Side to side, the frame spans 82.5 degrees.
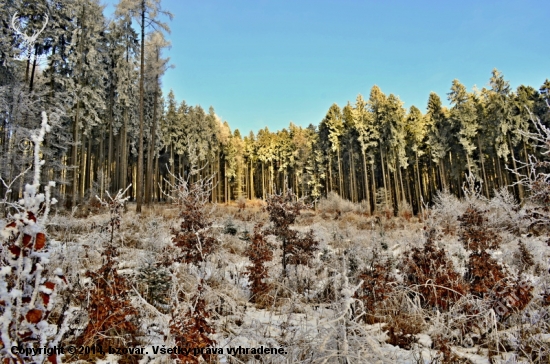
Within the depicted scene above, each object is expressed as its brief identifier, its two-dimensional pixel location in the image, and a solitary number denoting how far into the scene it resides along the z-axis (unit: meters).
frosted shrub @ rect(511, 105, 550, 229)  4.43
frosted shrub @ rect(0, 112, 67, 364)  1.66
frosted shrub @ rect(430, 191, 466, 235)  13.38
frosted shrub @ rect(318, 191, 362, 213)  24.48
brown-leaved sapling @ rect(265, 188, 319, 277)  8.12
